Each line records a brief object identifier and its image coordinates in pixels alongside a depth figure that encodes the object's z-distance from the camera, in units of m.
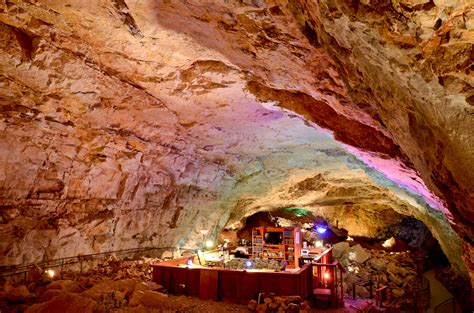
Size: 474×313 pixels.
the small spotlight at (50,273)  9.04
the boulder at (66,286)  8.17
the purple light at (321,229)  24.40
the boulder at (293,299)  8.77
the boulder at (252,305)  8.59
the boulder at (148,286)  8.89
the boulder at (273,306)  8.38
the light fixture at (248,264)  10.87
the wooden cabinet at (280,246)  16.91
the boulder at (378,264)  19.97
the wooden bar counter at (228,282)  9.27
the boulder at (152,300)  8.24
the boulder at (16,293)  7.16
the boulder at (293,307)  8.42
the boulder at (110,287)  8.02
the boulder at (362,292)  18.34
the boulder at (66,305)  6.66
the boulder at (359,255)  20.61
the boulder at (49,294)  7.43
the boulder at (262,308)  8.30
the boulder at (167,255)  13.83
